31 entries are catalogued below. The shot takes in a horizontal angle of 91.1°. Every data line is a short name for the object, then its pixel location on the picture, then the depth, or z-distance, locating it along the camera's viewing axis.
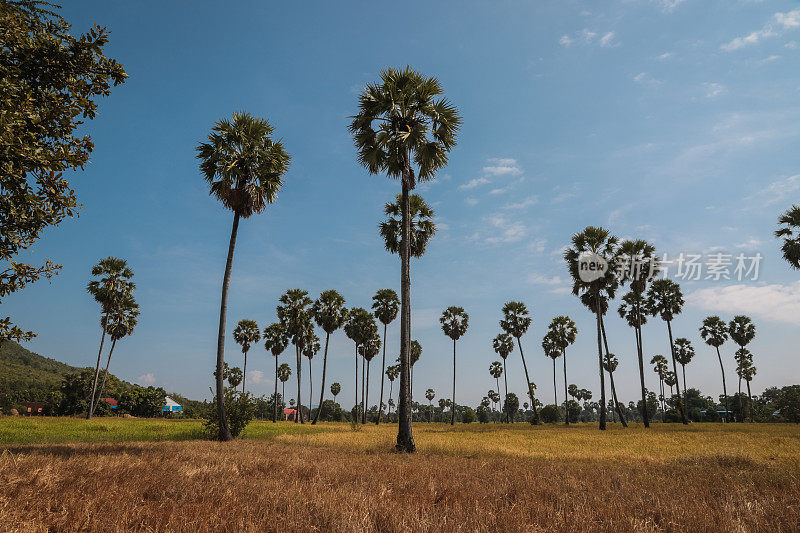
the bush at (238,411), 20.52
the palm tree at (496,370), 96.25
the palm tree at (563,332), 65.38
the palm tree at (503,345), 74.12
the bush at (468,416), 74.19
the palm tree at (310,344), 63.99
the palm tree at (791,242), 32.66
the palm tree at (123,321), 50.59
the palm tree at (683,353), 82.00
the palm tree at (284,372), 107.94
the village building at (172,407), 83.28
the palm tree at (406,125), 17.98
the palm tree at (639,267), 40.97
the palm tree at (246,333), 72.56
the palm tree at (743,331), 68.00
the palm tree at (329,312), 55.03
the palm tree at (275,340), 69.25
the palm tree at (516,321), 59.19
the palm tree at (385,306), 58.84
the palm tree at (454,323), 62.22
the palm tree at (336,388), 132.75
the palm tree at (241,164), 20.45
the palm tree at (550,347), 73.31
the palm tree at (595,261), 38.93
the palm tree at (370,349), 70.69
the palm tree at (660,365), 89.97
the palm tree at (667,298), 51.03
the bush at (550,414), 64.56
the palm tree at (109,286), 47.38
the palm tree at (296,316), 56.03
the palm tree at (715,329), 68.44
